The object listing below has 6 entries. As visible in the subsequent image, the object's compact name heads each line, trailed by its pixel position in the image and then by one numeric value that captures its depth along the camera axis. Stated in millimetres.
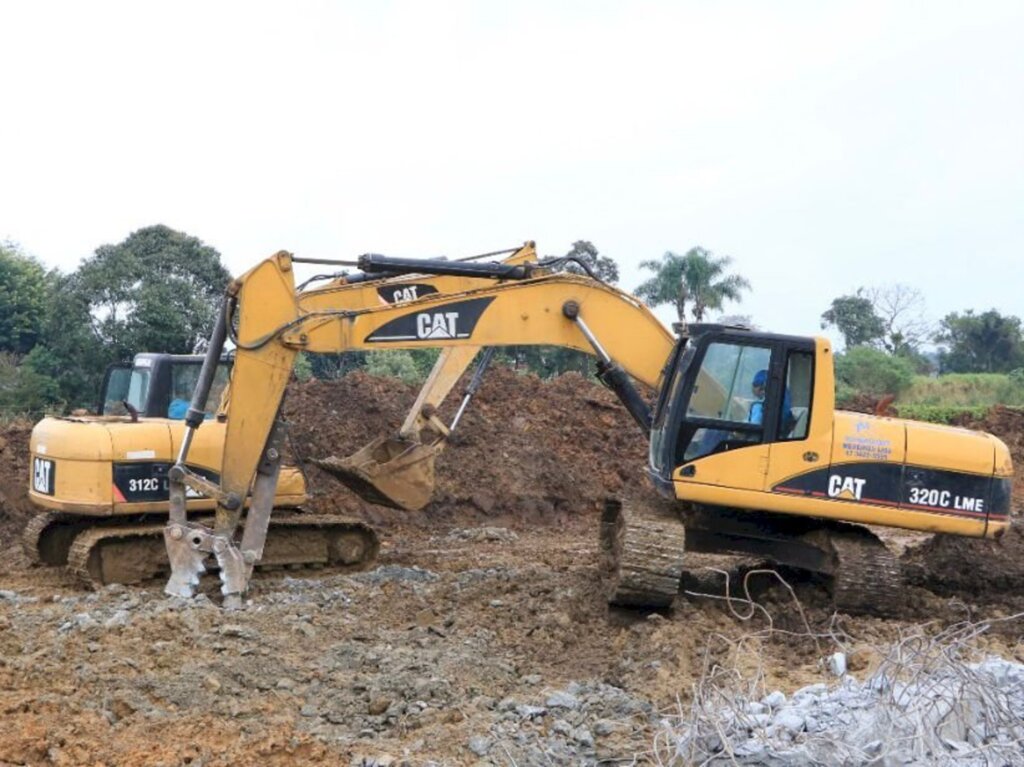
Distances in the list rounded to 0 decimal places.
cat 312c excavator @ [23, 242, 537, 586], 10039
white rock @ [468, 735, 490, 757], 5895
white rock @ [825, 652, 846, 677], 6668
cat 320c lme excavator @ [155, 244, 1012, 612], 8609
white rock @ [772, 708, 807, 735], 5023
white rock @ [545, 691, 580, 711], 6625
